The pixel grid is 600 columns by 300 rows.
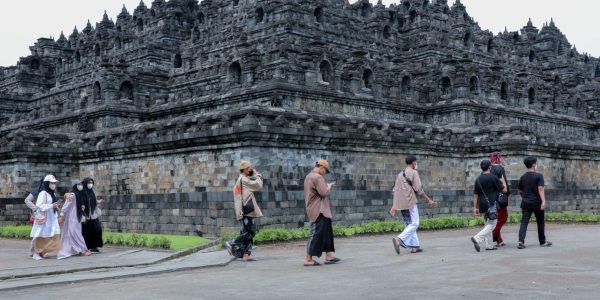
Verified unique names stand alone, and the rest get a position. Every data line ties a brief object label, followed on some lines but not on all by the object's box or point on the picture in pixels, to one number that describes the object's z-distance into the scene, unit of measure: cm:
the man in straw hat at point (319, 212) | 1498
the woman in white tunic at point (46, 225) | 1869
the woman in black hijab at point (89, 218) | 1956
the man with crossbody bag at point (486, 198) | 1650
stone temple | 2591
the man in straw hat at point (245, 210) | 1628
